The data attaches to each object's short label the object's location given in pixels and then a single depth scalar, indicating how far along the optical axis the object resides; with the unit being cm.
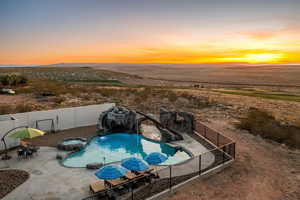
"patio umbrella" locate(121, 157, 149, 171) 1038
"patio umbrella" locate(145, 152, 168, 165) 1151
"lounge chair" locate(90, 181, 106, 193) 1012
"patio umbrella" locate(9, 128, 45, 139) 1396
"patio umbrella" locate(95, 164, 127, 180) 957
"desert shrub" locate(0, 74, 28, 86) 4559
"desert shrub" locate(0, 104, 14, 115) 2548
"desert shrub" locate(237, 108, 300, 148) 1845
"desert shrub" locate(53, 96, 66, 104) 3222
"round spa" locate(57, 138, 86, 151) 1627
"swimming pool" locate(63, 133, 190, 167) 1555
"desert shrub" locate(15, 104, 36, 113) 2580
